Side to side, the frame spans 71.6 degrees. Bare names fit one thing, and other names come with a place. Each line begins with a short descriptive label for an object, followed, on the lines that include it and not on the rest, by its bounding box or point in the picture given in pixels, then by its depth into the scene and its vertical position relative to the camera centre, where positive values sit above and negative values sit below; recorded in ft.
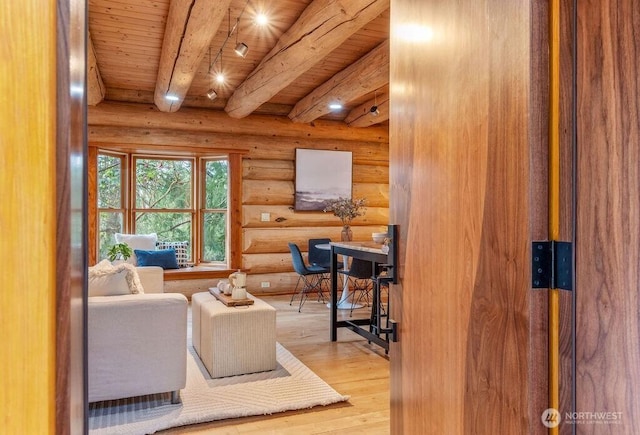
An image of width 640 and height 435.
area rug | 8.39 -3.92
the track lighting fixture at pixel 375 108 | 18.49 +4.52
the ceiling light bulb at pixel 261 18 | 11.22 +5.00
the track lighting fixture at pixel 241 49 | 11.49 +4.30
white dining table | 18.48 -3.78
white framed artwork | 21.76 +1.84
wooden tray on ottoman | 11.07 -2.20
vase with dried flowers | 17.12 +0.19
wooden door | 3.49 +0.03
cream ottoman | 10.66 -3.06
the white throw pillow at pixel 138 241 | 19.07 -1.15
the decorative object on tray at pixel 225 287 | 12.12 -2.04
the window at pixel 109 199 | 19.26 +0.68
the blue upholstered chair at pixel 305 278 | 18.15 -3.06
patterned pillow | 20.24 -1.61
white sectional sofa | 8.61 -2.61
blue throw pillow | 18.76 -1.90
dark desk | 11.96 -1.47
